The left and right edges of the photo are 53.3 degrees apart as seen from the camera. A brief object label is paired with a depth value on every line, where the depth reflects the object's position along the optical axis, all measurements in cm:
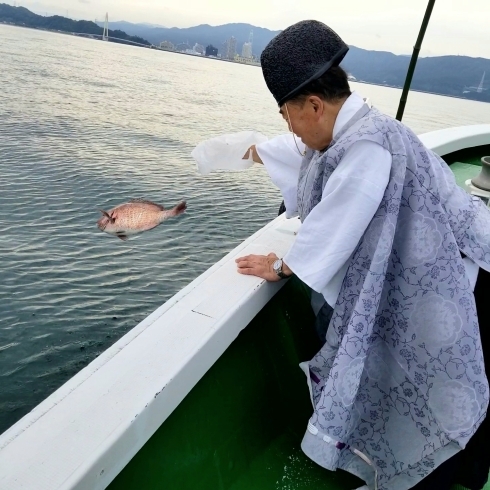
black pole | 380
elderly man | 139
